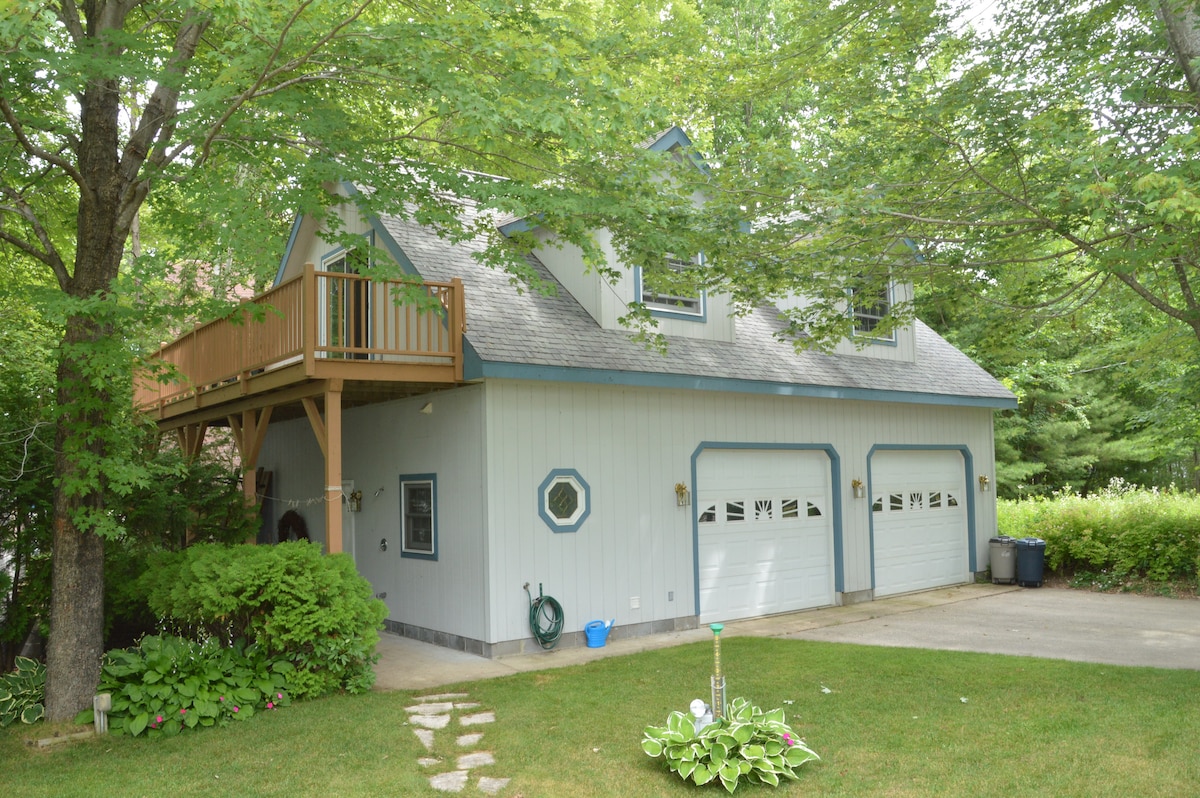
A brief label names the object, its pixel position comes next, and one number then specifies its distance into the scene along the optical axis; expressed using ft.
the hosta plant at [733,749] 17.12
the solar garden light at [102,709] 22.27
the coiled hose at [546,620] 31.35
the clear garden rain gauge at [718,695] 18.11
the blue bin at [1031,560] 46.80
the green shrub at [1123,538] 44.52
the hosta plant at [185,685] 22.45
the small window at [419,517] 34.06
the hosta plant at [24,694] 23.16
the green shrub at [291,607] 24.76
